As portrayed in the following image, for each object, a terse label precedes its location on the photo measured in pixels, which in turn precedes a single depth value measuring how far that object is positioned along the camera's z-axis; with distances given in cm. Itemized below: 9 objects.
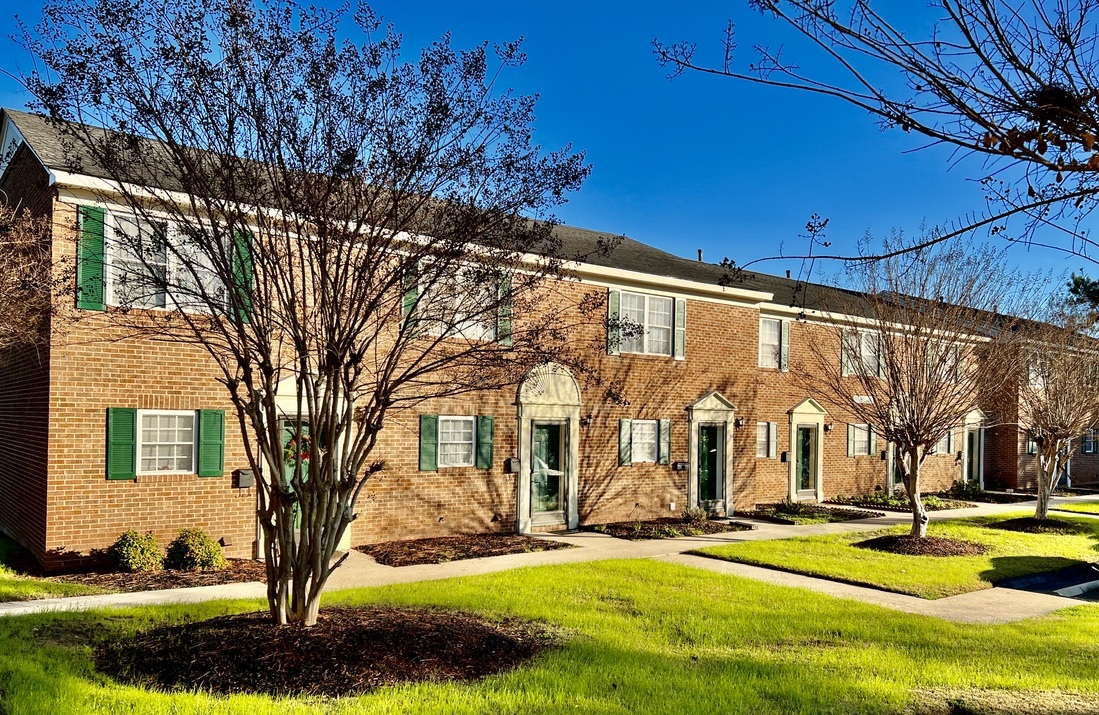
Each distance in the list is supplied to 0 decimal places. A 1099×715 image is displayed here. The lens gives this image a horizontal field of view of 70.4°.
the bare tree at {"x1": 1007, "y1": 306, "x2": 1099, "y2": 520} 1755
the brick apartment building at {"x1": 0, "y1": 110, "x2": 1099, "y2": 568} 1054
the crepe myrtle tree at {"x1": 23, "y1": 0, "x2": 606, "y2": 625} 634
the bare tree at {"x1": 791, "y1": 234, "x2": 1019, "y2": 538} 1381
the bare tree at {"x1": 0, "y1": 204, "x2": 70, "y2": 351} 966
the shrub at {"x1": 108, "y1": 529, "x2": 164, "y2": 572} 1034
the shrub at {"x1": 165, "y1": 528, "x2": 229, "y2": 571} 1079
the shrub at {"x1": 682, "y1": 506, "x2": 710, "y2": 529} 1719
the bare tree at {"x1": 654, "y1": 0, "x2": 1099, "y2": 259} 279
